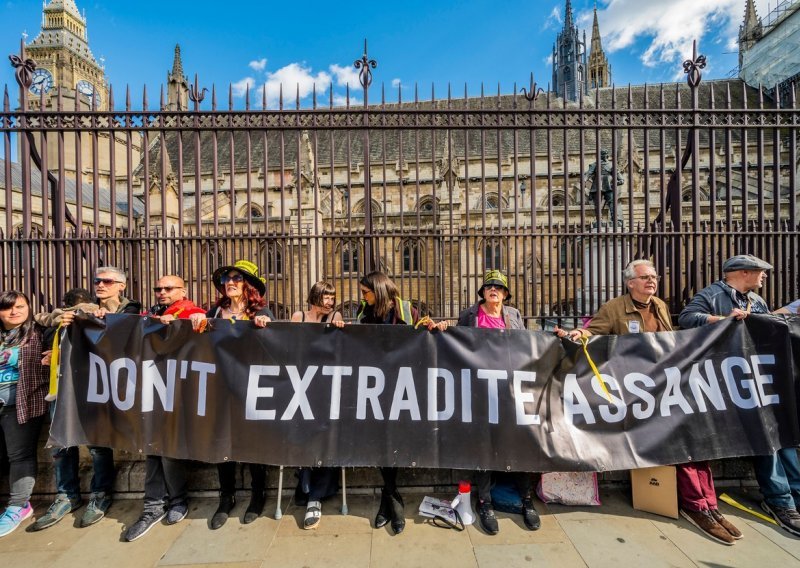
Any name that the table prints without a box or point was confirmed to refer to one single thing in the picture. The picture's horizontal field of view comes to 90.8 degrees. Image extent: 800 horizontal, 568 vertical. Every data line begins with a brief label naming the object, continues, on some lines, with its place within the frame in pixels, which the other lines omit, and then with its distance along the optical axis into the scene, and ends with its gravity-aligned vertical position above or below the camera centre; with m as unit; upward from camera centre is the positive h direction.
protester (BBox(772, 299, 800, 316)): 3.81 -0.30
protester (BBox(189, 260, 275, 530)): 3.30 -0.22
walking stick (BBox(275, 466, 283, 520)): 3.25 -1.85
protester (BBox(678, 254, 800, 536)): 3.28 -0.32
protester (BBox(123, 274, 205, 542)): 3.28 -1.72
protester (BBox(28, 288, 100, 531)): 3.31 -0.35
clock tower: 49.59 +31.95
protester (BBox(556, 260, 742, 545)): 3.16 -0.42
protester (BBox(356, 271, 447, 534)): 3.35 -0.19
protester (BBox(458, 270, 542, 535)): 3.22 -0.35
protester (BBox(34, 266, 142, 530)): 3.34 -1.61
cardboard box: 3.25 -1.76
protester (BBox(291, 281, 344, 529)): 3.35 -1.62
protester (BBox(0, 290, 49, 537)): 3.32 -0.90
